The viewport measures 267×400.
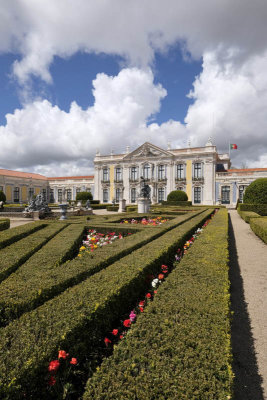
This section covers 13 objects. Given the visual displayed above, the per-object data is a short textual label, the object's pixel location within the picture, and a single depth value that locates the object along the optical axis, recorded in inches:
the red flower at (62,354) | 64.9
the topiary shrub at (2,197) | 1204.5
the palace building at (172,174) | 1226.6
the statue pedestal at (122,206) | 865.7
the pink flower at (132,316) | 97.3
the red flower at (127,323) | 90.9
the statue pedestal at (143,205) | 608.1
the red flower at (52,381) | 62.0
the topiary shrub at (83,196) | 1443.2
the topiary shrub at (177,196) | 1138.2
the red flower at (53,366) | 61.9
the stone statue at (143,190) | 632.5
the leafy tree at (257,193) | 664.4
